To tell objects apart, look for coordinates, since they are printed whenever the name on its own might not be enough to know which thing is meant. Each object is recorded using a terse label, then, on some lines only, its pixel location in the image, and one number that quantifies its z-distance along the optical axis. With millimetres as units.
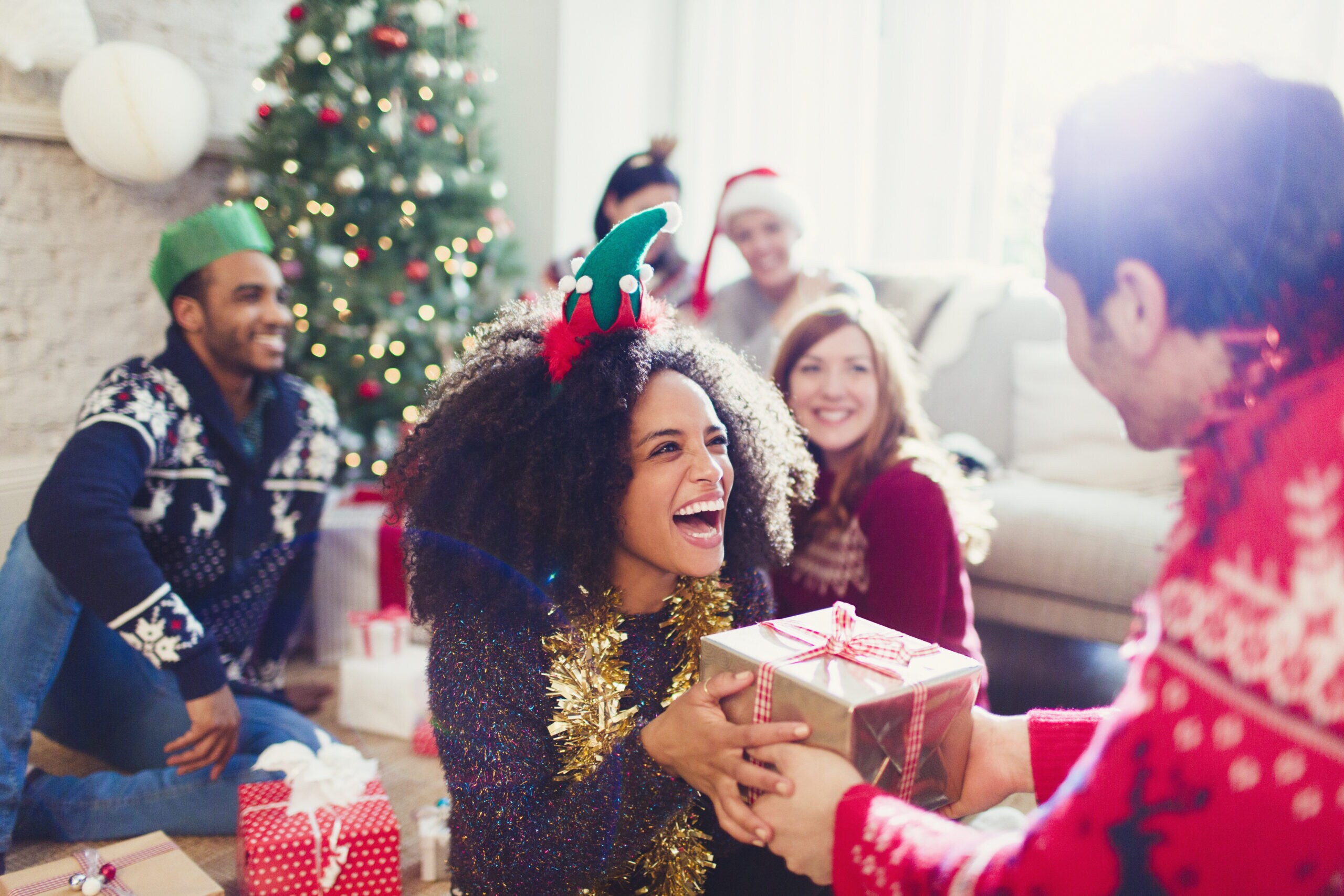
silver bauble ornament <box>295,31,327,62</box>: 3389
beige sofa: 2570
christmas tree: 3400
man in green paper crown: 1933
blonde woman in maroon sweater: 1836
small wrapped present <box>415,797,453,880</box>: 1907
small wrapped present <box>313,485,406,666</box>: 3074
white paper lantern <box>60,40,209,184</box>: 3035
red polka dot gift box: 1615
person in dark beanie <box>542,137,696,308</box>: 3352
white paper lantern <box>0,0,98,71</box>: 2977
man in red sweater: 676
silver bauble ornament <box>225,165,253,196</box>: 3492
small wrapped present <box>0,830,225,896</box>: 1553
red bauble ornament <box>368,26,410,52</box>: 3412
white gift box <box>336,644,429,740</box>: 2543
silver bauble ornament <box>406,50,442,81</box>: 3506
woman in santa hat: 3217
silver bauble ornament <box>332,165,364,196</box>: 3336
